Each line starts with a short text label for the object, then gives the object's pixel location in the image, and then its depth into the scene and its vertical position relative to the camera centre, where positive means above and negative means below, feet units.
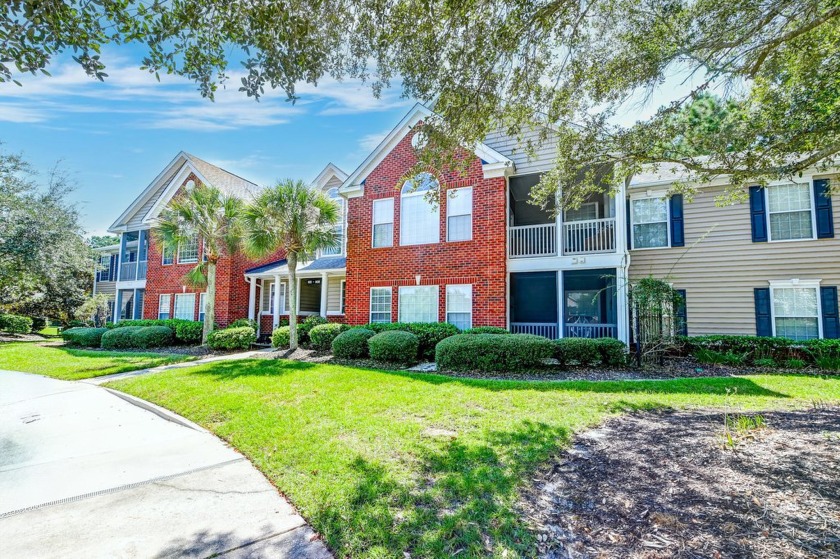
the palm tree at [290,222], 44.75 +9.43
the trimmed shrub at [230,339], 49.85 -4.03
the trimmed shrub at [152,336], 54.54 -4.15
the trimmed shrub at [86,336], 59.06 -4.64
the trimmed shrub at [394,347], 37.45 -3.60
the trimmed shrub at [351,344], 40.47 -3.67
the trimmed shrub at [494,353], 33.12 -3.63
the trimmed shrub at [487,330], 39.29 -2.05
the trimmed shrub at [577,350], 34.09 -3.42
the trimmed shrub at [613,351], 34.09 -3.45
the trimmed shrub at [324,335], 45.60 -3.12
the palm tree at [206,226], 53.06 +10.58
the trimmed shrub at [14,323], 74.69 -3.60
